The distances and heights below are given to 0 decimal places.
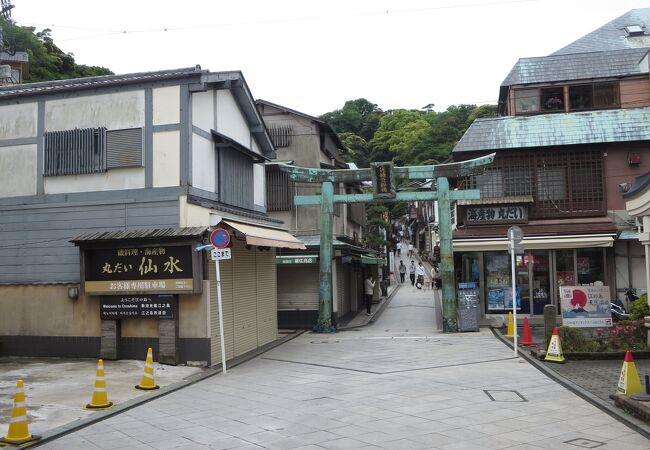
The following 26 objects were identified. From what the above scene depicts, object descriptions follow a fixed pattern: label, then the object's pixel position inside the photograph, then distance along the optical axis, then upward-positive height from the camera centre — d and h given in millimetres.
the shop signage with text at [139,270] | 12898 -187
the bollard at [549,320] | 14336 -1717
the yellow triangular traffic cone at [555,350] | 12964 -2260
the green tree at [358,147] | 67062 +13738
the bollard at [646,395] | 8242 -2139
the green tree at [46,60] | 57906 +21903
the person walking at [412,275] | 44522 -1548
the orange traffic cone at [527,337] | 16062 -2400
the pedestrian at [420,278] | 40344 -1612
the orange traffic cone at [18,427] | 7199 -2106
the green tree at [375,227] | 34188 +1911
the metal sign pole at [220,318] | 12117 -1284
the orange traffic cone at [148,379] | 10586 -2229
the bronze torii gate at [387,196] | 20047 +2240
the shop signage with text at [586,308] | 14461 -1432
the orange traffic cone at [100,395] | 9102 -2165
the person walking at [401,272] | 45834 -1304
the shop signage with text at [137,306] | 12969 -1044
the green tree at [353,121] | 78562 +19389
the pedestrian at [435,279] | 37622 -1646
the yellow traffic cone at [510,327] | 18262 -2403
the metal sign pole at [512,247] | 14284 +176
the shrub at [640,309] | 14813 -1542
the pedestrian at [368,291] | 25667 -1602
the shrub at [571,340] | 13547 -2115
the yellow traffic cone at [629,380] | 8906 -2061
